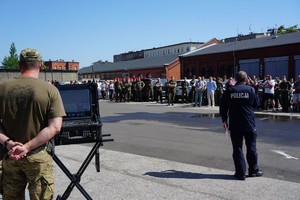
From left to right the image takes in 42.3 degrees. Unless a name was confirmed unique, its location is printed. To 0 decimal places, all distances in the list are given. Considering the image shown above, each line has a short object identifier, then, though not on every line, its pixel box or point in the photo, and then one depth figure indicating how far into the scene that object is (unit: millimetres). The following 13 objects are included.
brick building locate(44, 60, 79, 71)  105212
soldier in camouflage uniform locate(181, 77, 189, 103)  26156
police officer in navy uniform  6570
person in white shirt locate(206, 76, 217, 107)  22578
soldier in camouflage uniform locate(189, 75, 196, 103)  25609
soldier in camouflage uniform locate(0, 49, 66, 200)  3455
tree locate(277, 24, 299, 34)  74625
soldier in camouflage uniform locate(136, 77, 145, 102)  30036
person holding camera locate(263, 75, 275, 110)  19844
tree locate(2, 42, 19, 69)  106125
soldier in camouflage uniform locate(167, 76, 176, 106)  24984
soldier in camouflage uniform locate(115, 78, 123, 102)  31469
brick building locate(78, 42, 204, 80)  65938
